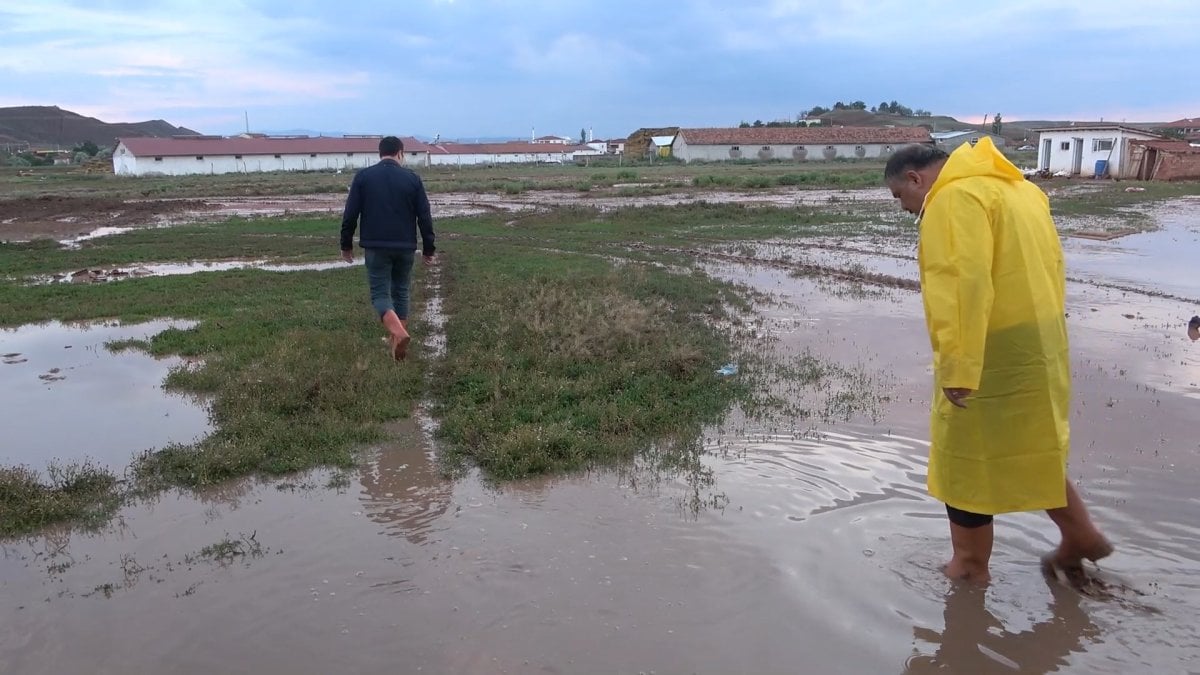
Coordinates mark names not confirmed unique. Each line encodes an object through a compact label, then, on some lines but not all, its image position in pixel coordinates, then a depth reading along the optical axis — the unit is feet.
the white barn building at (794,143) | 257.96
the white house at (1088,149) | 126.93
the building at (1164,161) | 118.83
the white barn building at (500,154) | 319.27
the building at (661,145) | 291.79
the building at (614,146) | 401.27
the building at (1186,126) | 267.39
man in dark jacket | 24.13
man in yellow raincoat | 10.11
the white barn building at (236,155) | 256.32
